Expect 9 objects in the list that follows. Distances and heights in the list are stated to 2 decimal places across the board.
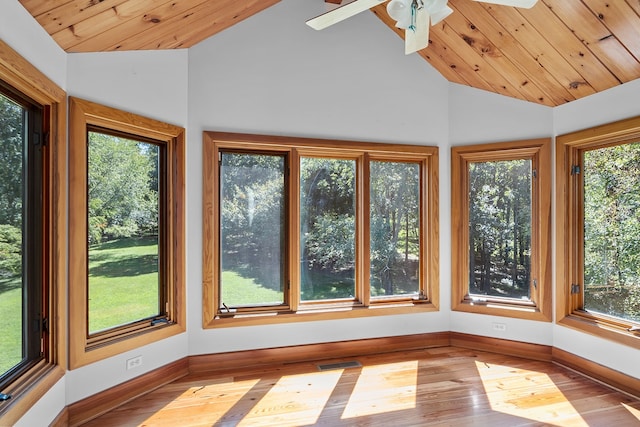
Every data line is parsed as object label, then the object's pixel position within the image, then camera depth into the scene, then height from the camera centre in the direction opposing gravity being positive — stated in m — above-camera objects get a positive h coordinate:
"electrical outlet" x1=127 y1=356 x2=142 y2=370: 2.68 -1.02
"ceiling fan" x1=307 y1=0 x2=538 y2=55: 1.83 +1.04
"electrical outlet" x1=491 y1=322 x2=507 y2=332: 3.58 -1.04
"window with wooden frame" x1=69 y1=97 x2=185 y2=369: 2.37 -0.08
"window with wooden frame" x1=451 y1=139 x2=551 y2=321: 3.45 -0.12
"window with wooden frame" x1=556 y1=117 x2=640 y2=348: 2.88 -0.12
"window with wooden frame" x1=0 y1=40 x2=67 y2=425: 1.84 -0.07
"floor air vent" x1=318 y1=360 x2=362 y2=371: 3.23 -1.28
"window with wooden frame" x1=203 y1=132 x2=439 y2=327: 3.26 -0.10
